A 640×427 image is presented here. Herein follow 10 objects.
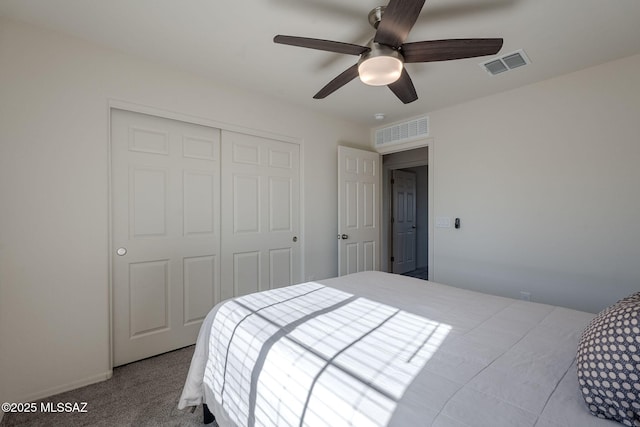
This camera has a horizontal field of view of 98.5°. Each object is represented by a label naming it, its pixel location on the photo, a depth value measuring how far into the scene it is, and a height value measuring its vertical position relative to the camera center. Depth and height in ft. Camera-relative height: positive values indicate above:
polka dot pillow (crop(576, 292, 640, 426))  2.23 -1.38
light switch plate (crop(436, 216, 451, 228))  10.88 -0.41
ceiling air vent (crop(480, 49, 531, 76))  7.20 +4.07
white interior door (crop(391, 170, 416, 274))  17.39 -0.58
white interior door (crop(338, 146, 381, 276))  11.74 +0.11
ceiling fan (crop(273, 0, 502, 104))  4.59 +3.05
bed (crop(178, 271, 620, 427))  2.53 -1.76
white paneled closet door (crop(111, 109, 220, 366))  7.37 -0.50
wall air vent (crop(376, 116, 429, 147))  11.50 +3.56
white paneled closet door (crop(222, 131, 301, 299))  9.18 -0.02
